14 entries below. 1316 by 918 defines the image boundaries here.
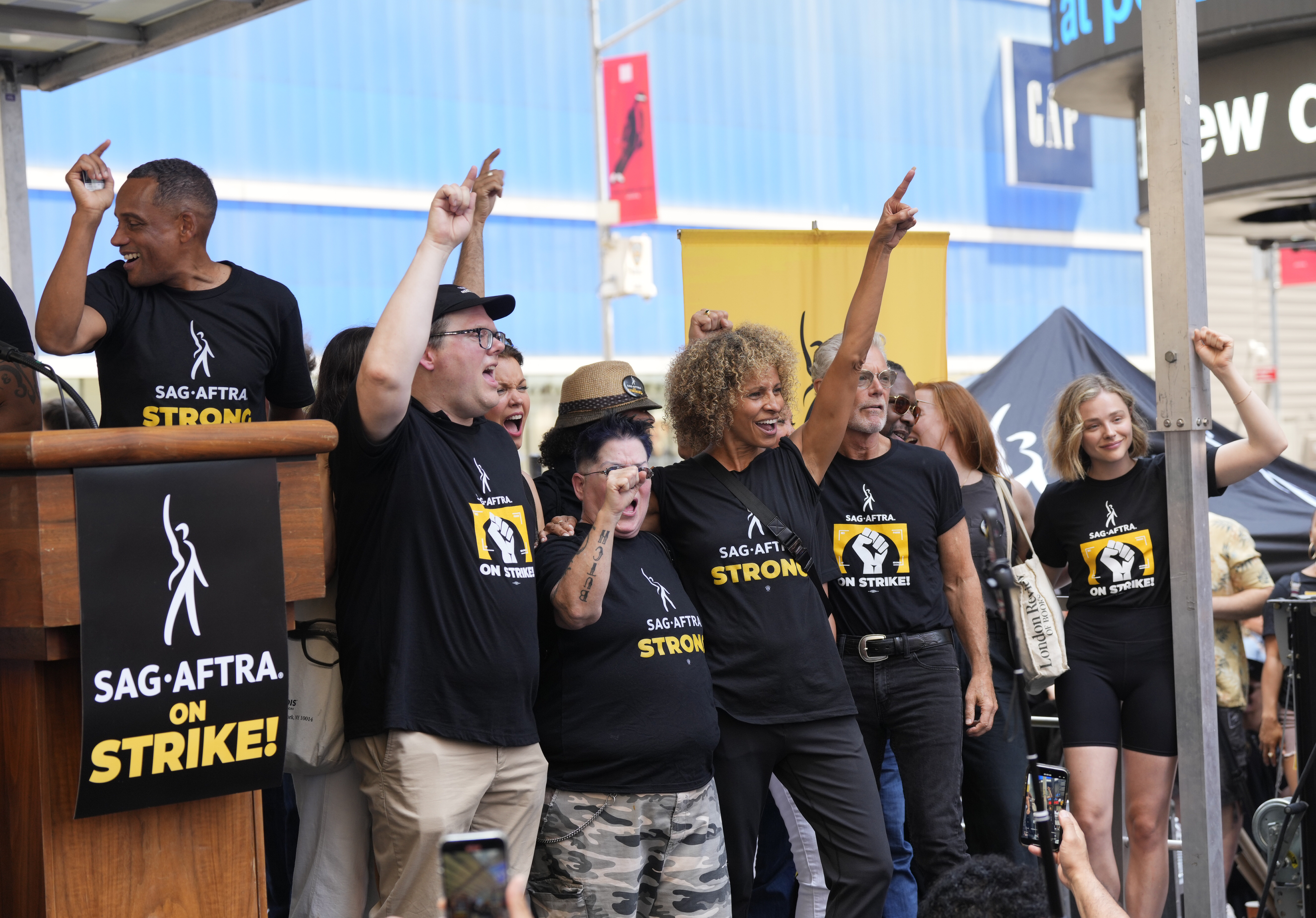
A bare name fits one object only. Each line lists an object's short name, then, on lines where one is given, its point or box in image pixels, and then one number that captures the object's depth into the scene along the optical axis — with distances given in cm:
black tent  709
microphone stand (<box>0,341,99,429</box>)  256
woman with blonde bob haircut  444
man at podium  321
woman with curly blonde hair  367
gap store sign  2584
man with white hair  407
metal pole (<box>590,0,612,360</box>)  1752
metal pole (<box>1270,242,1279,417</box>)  2342
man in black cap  289
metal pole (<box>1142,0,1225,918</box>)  386
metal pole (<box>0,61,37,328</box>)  470
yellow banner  542
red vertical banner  1772
